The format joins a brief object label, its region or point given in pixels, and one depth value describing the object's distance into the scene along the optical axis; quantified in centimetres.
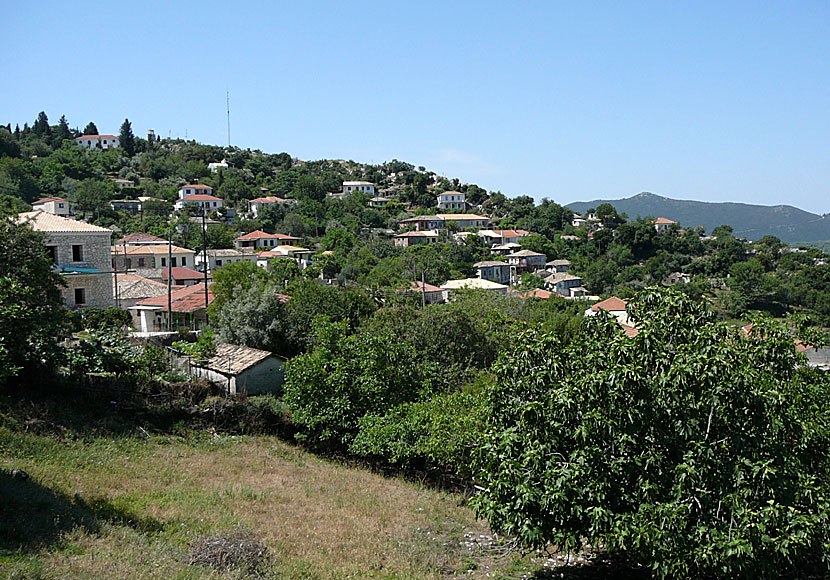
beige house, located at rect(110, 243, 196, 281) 6231
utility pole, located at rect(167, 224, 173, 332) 3612
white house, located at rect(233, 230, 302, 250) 9088
